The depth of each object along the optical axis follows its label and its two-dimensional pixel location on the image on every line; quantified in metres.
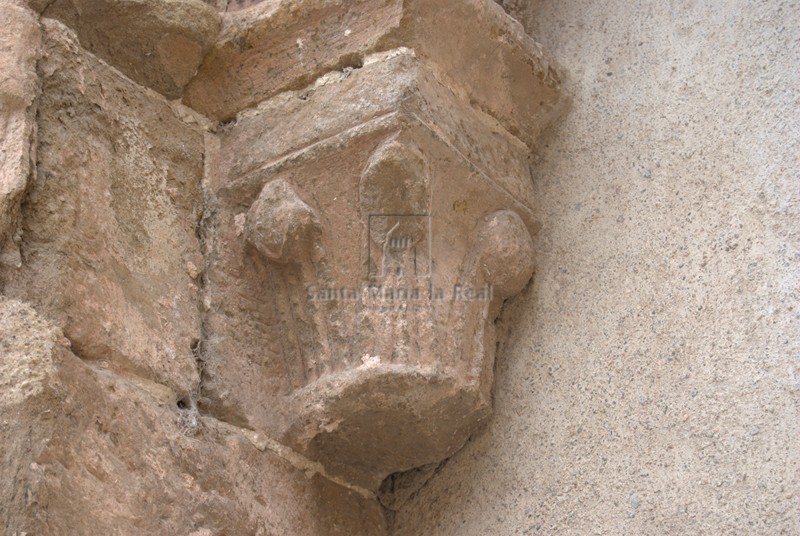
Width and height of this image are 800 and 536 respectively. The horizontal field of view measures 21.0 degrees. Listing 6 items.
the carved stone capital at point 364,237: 1.61
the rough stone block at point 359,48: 1.68
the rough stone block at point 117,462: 1.44
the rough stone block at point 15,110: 1.52
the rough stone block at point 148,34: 1.66
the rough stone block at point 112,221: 1.53
